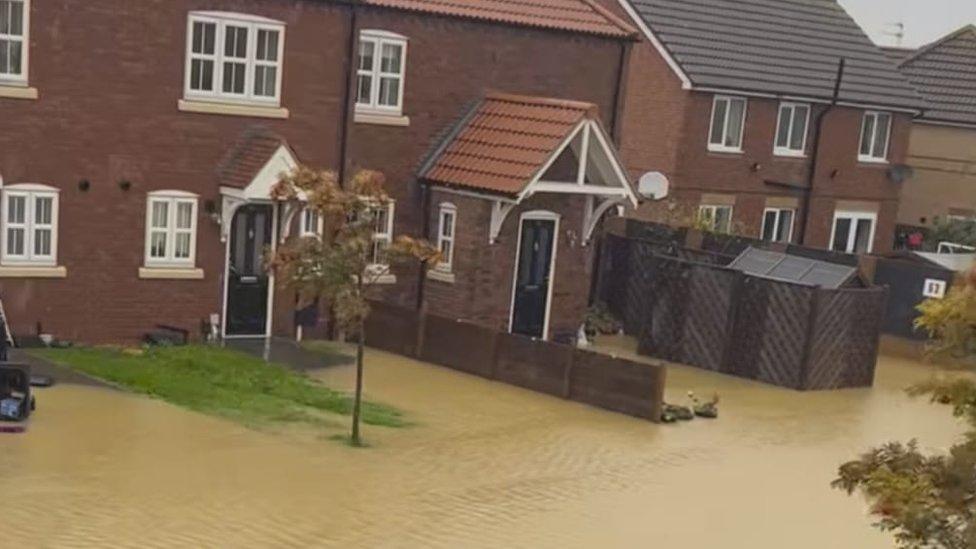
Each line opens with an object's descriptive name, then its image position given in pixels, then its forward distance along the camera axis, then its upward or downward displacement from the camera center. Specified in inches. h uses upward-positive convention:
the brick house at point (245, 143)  929.5 -36.4
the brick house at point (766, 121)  1416.1 +19.3
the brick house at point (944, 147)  1702.8 +13.2
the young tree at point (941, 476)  397.7 -89.0
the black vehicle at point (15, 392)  706.2 -159.8
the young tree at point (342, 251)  745.0 -78.5
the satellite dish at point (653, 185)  1353.3 -51.9
